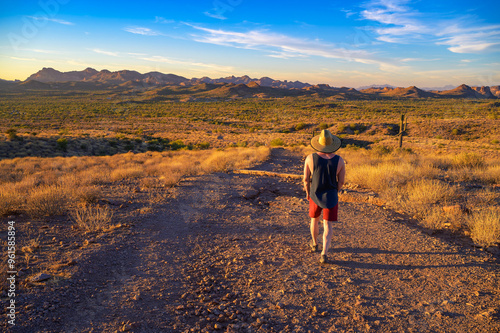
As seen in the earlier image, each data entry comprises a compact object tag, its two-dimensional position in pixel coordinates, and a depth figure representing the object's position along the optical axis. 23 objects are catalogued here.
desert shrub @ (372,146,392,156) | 16.15
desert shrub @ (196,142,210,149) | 26.72
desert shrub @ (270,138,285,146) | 24.75
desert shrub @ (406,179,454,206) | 7.02
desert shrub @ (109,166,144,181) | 10.32
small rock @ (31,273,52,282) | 3.62
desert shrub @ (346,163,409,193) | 8.53
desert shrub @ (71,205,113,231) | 5.45
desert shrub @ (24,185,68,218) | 5.99
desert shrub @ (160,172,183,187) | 9.00
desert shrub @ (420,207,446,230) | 5.82
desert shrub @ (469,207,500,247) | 4.92
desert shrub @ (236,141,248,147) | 25.29
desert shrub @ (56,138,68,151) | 25.32
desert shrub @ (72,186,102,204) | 6.90
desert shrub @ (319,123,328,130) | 36.97
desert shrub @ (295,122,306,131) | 38.97
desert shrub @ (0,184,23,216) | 5.92
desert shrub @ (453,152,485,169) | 11.30
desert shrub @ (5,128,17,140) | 25.06
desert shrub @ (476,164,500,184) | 9.03
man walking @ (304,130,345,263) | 4.20
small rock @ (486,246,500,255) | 4.75
